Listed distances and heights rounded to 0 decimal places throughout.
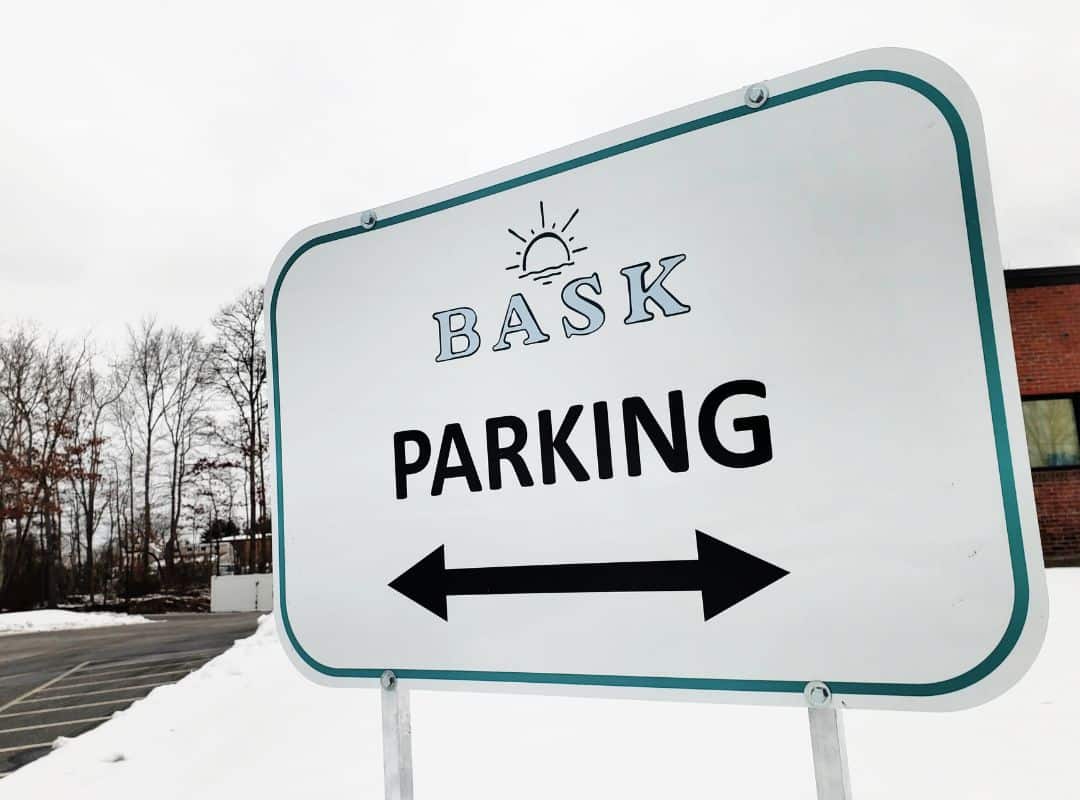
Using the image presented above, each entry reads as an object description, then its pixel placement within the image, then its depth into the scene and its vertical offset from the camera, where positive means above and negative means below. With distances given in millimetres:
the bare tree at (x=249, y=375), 23703 +5077
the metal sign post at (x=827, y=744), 1011 -354
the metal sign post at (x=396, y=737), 1325 -405
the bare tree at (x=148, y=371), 26438 +5936
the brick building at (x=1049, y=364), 10570 +1701
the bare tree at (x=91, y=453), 25422 +2950
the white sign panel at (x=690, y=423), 1001 +131
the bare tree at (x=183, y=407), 25812 +4462
